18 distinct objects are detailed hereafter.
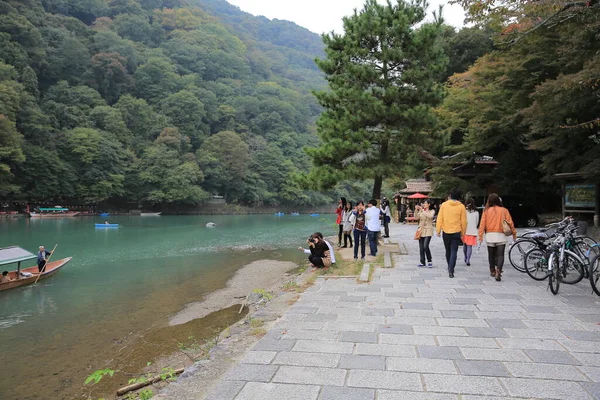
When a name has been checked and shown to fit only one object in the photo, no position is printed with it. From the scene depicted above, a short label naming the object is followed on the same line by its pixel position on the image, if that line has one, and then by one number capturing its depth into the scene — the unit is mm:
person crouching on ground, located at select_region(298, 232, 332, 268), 8789
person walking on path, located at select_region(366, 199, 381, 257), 9386
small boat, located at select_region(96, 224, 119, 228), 33741
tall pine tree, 11586
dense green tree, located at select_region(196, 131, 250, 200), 64500
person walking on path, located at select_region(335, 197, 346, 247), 12531
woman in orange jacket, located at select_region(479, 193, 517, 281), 6684
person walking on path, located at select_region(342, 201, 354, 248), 12293
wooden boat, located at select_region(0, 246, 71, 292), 11125
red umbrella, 25727
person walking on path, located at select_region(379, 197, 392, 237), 15961
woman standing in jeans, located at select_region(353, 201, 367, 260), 9266
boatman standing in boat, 12645
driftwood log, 4137
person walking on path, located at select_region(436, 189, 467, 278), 7117
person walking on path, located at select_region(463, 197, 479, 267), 7992
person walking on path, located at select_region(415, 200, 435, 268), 8031
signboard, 12680
